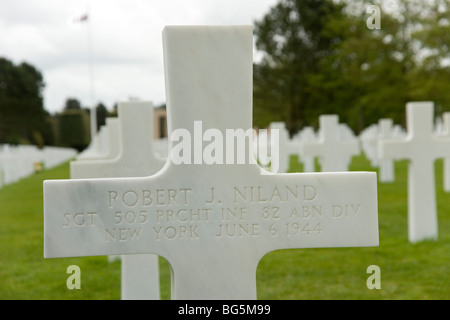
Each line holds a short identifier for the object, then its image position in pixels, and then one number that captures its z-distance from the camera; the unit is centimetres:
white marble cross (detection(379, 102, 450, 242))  657
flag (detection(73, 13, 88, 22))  2114
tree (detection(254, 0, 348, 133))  3503
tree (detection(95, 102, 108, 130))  3233
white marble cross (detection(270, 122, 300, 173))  1316
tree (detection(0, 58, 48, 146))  3231
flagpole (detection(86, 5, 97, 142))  2607
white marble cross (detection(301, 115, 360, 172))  914
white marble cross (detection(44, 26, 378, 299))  249
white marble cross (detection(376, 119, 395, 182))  1269
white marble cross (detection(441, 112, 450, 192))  1075
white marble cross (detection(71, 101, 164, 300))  436
